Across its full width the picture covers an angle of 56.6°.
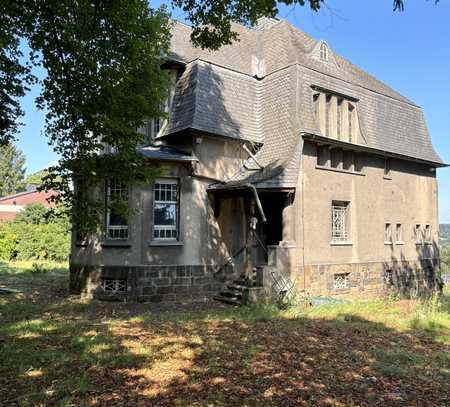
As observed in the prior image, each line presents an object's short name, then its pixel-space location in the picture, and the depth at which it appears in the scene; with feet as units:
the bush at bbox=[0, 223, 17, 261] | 85.61
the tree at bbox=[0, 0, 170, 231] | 25.95
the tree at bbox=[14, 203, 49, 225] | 107.65
